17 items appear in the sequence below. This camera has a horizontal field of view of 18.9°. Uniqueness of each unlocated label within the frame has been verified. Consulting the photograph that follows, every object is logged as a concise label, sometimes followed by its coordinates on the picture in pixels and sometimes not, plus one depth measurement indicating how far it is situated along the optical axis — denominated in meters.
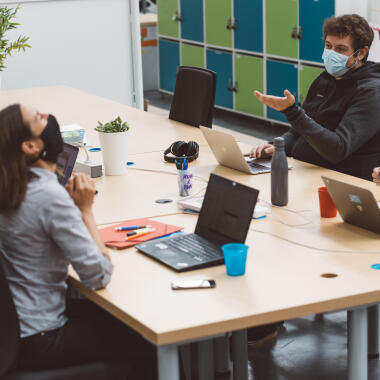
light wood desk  2.82
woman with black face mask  3.00
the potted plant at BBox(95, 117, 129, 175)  4.84
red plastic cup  3.91
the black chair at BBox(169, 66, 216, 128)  6.33
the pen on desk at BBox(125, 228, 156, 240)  3.66
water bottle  4.09
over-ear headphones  5.19
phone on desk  3.08
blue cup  3.16
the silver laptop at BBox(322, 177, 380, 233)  3.55
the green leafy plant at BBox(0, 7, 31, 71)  4.64
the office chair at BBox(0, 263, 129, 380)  2.94
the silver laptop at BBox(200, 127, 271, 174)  4.74
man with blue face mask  4.72
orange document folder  3.59
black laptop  3.32
